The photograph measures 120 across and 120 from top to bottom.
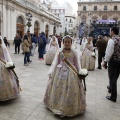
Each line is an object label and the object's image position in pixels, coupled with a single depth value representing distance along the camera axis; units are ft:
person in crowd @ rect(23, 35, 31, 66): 21.52
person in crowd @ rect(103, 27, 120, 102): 10.13
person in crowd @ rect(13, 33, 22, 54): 31.81
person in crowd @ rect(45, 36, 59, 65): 22.45
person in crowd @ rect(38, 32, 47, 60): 26.34
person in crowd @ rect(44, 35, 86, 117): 8.48
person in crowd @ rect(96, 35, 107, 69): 21.24
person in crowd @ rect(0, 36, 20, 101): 9.77
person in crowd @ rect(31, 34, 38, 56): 30.20
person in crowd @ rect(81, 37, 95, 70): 20.42
